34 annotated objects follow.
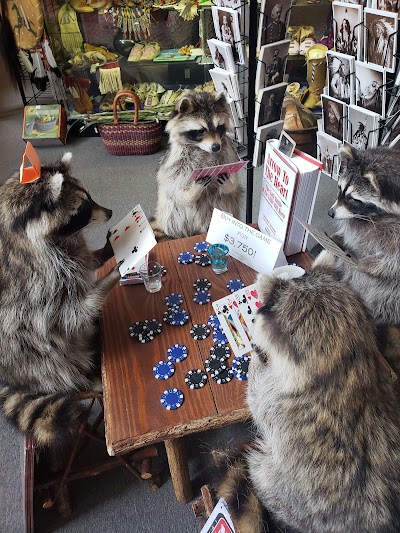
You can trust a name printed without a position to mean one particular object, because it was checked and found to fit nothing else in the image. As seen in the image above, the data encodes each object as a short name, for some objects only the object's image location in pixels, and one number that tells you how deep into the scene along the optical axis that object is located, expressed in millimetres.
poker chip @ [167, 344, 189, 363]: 1577
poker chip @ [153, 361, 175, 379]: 1524
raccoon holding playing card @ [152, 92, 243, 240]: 2320
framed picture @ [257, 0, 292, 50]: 1926
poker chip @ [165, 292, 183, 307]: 1804
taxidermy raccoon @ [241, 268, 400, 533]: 1075
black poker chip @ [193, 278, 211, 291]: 1872
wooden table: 1388
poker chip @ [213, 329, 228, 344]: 1636
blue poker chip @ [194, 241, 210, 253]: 2113
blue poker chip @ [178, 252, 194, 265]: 2041
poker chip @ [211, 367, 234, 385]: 1498
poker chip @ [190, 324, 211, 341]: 1654
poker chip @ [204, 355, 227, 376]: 1529
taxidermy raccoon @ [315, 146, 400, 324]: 1592
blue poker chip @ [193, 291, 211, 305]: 1805
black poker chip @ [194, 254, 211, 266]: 2016
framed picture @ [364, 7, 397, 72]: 2051
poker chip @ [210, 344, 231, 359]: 1584
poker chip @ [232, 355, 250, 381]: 1506
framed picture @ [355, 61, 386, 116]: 2256
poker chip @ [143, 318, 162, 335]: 1693
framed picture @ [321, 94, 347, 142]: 2703
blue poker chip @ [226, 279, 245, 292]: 1859
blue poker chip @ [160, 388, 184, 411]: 1426
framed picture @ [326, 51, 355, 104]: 2428
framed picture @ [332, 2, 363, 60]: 2221
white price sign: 1846
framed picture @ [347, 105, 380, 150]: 2410
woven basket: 4184
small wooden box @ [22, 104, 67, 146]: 4488
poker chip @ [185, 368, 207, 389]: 1481
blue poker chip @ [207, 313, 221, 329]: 1691
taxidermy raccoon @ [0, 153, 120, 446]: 1490
